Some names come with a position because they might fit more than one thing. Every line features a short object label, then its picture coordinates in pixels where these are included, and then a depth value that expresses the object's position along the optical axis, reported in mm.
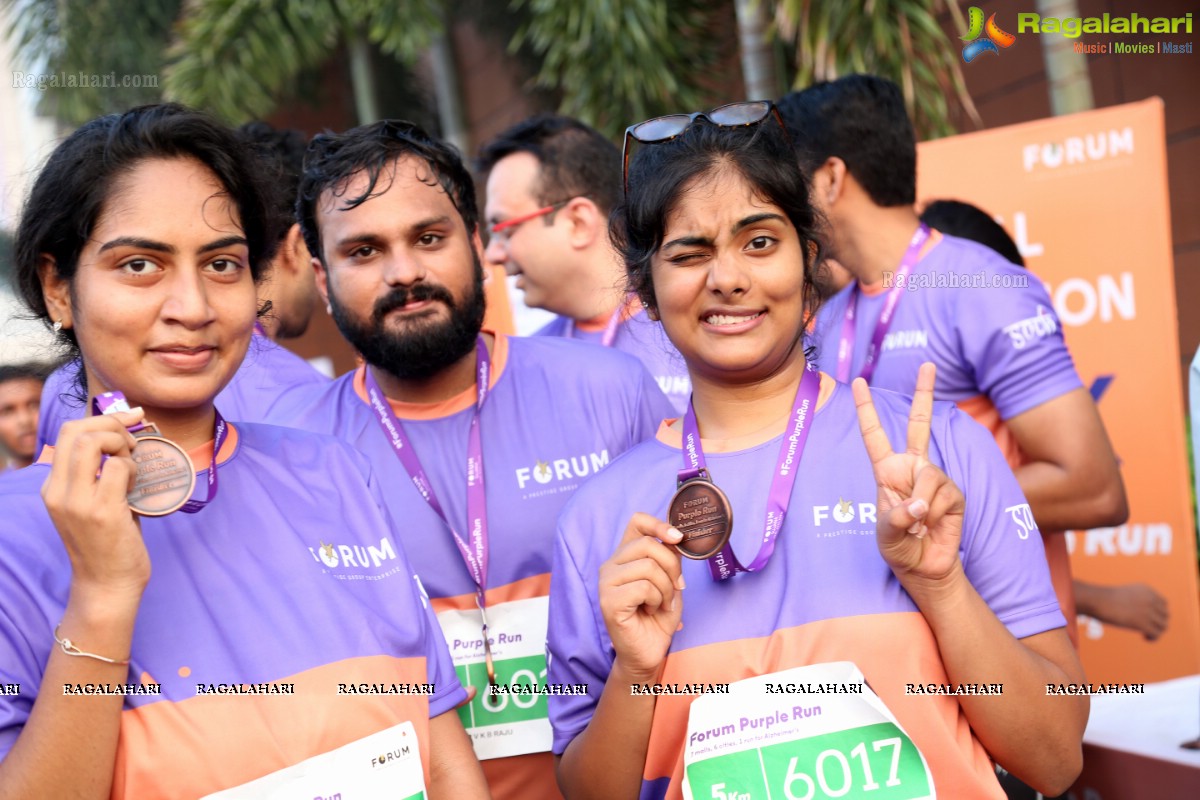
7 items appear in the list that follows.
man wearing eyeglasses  4488
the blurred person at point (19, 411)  5406
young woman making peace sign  2010
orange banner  4641
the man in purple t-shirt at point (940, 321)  3416
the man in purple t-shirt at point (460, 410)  2920
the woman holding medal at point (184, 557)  1766
